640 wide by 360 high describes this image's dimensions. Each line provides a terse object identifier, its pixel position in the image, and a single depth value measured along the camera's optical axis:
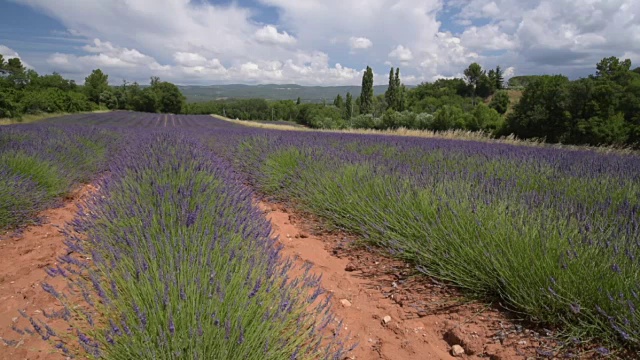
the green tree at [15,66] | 45.24
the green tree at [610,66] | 24.87
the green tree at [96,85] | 68.69
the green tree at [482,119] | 32.44
